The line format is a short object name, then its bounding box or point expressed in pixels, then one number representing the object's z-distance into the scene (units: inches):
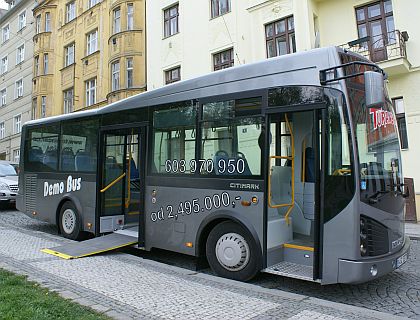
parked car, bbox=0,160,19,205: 542.3
